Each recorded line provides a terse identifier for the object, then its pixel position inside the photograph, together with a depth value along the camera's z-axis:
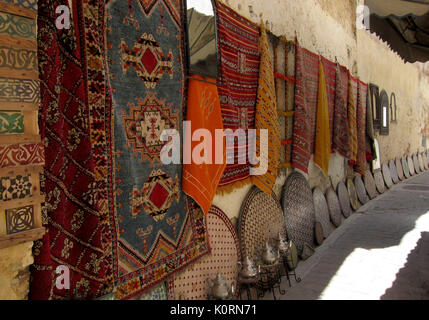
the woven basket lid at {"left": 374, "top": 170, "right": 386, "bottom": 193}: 7.61
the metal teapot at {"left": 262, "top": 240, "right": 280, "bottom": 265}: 2.83
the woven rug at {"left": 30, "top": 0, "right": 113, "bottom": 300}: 1.33
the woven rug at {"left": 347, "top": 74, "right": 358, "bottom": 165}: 5.48
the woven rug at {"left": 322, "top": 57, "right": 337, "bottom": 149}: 4.84
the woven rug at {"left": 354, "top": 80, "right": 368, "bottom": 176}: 6.06
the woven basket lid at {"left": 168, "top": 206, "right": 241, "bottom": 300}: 2.14
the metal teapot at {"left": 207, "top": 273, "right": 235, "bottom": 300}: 2.23
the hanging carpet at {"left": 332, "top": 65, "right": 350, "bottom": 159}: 5.14
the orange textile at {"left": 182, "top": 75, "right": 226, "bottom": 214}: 2.13
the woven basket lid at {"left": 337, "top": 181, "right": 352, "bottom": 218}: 5.50
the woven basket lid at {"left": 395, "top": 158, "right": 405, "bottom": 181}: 9.41
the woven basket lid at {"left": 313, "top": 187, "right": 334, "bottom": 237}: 4.48
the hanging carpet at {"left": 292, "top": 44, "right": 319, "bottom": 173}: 3.86
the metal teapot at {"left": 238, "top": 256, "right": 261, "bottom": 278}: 2.51
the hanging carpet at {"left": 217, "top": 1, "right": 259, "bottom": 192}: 2.51
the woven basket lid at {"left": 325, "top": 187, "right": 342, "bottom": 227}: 4.98
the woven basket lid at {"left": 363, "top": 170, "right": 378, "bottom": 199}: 6.99
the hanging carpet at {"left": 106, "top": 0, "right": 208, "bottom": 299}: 1.67
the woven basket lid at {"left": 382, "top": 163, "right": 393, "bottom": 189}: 8.23
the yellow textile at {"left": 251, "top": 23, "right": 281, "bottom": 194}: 2.99
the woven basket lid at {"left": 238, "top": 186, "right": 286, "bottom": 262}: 2.87
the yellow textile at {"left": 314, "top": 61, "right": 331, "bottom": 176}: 4.54
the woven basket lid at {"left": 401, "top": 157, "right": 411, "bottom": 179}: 9.92
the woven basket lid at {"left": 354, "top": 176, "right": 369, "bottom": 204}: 6.45
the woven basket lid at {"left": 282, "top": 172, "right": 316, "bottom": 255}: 3.72
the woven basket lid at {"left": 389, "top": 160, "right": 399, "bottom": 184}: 8.86
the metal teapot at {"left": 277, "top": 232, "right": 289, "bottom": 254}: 3.10
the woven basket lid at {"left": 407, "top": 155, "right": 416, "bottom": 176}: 10.52
